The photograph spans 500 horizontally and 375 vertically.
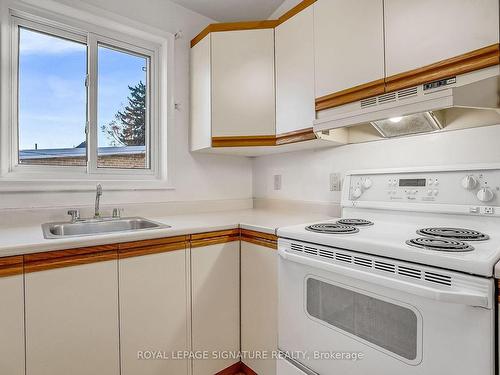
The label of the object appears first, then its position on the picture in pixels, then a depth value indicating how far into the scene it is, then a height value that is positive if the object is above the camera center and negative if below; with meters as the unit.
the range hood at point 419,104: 1.07 +0.35
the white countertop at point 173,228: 1.11 -0.20
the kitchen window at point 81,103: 1.68 +0.57
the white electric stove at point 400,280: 0.79 -0.30
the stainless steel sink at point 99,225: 1.58 -0.21
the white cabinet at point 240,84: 1.88 +0.70
